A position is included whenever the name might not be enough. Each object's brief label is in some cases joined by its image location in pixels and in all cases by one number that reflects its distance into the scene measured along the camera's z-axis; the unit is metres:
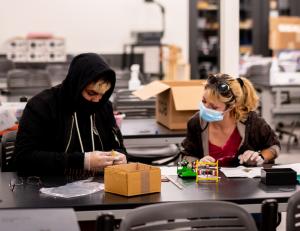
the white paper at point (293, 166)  2.81
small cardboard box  2.32
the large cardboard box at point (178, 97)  4.01
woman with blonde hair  3.03
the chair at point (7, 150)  3.04
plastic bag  2.34
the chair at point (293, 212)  1.95
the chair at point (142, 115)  4.50
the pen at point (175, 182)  2.49
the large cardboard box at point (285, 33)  9.02
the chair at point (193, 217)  1.78
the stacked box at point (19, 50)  9.40
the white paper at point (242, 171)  2.71
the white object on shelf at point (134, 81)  5.33
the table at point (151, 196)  2.20
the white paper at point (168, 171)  2.74
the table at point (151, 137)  3.91
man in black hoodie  2.74
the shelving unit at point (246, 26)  10.59
